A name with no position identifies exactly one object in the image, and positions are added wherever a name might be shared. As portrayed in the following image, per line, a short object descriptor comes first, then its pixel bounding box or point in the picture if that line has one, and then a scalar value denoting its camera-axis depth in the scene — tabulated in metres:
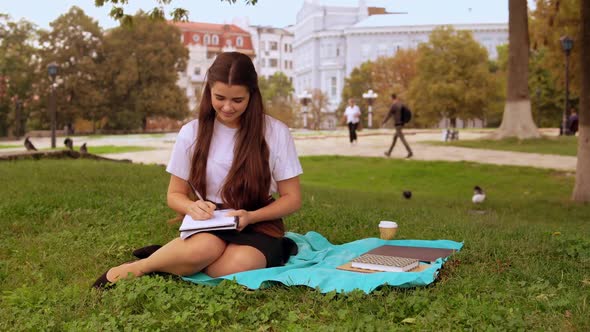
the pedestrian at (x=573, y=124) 27.84
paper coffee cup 4.50
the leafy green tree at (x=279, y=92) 46.90
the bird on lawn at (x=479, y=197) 9.41
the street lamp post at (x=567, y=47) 19.88
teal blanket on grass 3.29
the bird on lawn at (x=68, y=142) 14.99
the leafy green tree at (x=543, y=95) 44.00
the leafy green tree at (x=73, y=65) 40.72
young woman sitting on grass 3.52
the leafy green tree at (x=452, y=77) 41.06
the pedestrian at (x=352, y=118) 21.95
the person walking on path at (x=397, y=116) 16.47
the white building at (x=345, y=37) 72.75
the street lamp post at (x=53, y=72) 23.05
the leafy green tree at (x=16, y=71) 38.47
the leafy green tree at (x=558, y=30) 19.02
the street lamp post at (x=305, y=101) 47.94
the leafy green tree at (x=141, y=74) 42.66
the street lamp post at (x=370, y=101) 47.06
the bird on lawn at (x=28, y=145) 13.34
